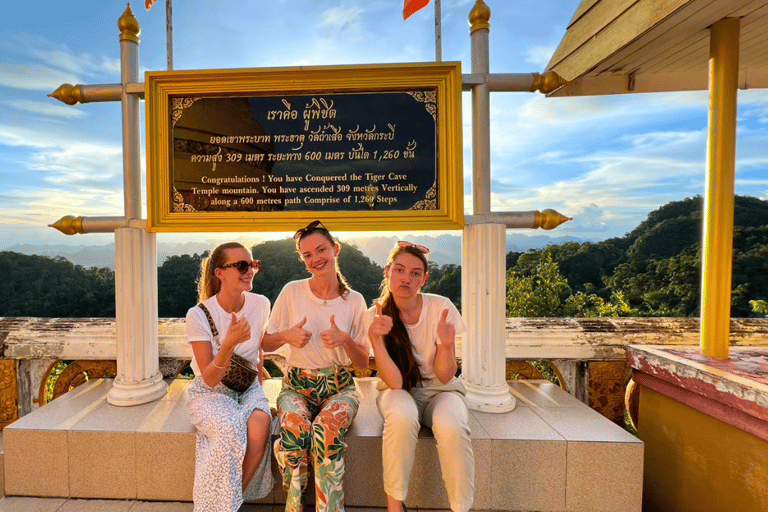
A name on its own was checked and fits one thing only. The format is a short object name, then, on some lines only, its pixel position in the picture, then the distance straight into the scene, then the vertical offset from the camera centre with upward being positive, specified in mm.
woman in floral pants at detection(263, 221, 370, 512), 2090 -789
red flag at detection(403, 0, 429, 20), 3076 +1997
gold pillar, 2520 +562
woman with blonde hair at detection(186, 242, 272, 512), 2104 -943
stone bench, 2344 -1396
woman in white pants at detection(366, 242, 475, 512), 2061 -843
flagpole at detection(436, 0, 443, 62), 2896 +1617
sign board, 2879 +780
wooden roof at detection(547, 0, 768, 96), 2434 +1524
